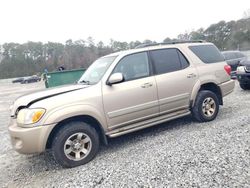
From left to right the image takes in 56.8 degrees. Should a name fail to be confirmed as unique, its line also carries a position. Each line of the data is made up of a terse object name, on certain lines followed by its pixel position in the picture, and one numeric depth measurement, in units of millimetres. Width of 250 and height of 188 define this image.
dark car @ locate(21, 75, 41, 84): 45722
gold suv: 3609
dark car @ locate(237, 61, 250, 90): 8120
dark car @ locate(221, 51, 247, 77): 12977
